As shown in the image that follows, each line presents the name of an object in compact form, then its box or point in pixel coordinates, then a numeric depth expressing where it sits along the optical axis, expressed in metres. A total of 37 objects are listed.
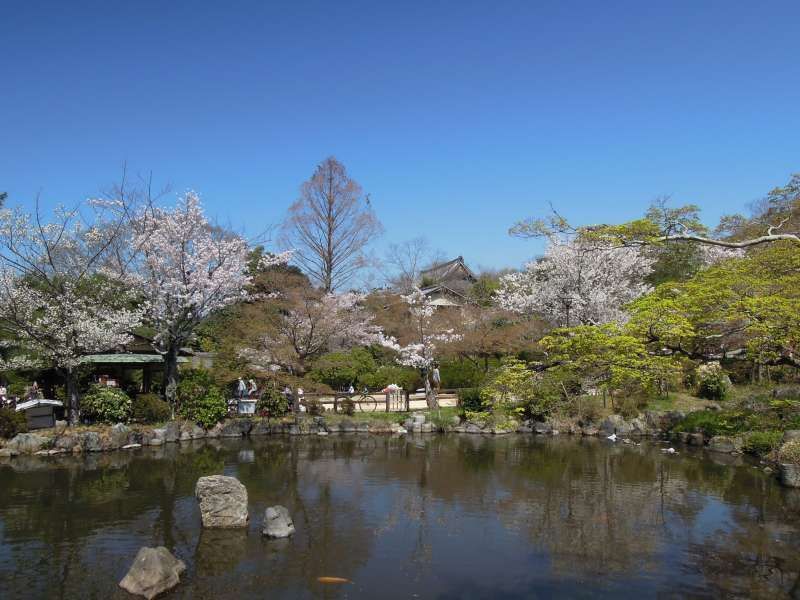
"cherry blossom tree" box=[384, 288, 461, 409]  21.86
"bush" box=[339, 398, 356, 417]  19.84
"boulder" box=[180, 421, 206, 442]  17.23
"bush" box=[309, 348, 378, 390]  20.72
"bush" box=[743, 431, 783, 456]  14.56
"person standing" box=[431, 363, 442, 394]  22.37
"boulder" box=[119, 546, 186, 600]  6.99
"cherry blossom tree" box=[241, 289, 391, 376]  19.77
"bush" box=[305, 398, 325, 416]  19.98
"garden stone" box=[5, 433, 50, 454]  14.70
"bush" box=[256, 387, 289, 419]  19.05
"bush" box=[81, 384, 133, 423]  16.66
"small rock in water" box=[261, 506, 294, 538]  8.98
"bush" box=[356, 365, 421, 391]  23.32
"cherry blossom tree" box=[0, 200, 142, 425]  15.97
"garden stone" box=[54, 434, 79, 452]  15.18
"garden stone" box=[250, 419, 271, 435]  18.34
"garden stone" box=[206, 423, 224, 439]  17.75
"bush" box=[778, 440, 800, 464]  12.69
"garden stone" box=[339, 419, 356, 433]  18.97
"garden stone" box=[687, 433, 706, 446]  16.98
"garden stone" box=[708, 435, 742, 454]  15.72
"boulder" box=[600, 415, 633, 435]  18.30
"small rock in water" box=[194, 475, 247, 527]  9.46
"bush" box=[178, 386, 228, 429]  17.72
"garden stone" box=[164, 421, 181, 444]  16.81
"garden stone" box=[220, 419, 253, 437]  18.02
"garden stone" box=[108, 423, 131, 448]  15.73
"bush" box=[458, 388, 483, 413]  19.48
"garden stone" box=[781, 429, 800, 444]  13.37
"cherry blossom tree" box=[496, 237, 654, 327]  22.80
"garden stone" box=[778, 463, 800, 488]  12.13
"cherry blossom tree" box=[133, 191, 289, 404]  17.78
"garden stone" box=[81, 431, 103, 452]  15.40
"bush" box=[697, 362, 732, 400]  20.50
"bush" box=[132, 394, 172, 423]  17.27
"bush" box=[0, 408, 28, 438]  14.95
